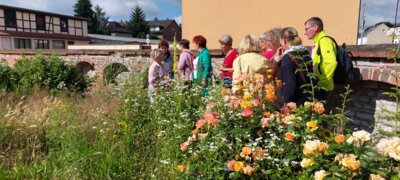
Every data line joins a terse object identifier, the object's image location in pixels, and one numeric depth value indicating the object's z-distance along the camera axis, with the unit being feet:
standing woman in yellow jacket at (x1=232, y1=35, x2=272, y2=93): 12.01
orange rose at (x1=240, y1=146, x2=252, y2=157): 6.58
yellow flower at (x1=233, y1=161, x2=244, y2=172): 6.40
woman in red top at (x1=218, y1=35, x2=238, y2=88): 15.87
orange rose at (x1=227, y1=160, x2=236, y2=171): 6.48
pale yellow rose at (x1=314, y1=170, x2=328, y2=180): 5.34
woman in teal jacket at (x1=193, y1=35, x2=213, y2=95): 15.31
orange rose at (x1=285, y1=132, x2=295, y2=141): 6.45
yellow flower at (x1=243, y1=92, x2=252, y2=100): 8.21
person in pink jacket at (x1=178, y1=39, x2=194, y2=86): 17.38
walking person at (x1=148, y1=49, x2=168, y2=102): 16.70
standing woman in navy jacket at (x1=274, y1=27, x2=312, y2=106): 10.00
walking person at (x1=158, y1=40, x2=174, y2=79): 19.96
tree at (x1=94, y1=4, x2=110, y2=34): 244.14
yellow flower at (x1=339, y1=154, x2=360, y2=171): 5.22
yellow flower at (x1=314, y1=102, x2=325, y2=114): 7.12
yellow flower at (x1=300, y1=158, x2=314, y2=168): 5.72
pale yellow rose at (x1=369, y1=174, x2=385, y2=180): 5.14
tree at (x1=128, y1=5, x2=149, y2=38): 207.95
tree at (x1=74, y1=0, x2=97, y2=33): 214.55
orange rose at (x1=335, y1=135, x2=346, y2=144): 5.79
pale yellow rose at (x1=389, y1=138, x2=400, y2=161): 5.05
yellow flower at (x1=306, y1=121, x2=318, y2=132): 6.38
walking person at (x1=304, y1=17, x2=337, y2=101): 10.71
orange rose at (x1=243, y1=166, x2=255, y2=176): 6.34
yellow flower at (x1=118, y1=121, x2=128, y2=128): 11.66
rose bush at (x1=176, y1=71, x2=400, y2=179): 5.49
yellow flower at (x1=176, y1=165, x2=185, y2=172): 7.14
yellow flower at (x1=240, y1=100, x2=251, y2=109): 7.57
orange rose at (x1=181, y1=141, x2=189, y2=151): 7.34
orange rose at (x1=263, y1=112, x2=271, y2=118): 7.58
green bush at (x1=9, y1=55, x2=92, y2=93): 24.77
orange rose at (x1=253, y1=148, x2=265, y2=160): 6.62
